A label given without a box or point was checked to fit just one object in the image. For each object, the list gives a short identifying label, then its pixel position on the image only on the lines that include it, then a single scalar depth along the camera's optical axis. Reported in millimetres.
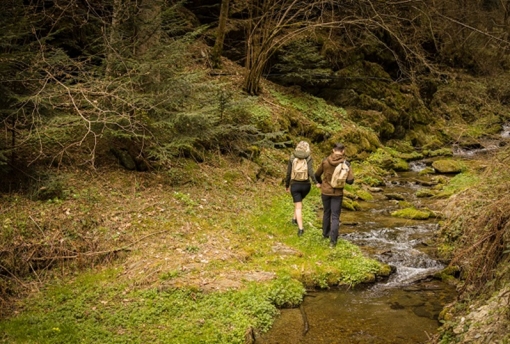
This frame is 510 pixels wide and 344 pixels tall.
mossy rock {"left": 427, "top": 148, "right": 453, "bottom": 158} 20806
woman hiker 9133
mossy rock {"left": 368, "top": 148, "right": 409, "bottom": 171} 17717
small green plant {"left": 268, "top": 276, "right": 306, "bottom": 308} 6977
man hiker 8641
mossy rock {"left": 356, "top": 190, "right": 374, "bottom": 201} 13500
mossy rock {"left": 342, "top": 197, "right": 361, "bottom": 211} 12219
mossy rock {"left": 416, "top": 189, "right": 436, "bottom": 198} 14009
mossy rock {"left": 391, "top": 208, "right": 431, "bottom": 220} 11492
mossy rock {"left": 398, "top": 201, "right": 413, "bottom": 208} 12825
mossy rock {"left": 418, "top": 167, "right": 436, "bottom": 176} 17372
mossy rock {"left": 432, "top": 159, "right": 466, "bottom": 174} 17156
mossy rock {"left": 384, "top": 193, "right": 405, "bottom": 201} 13672
